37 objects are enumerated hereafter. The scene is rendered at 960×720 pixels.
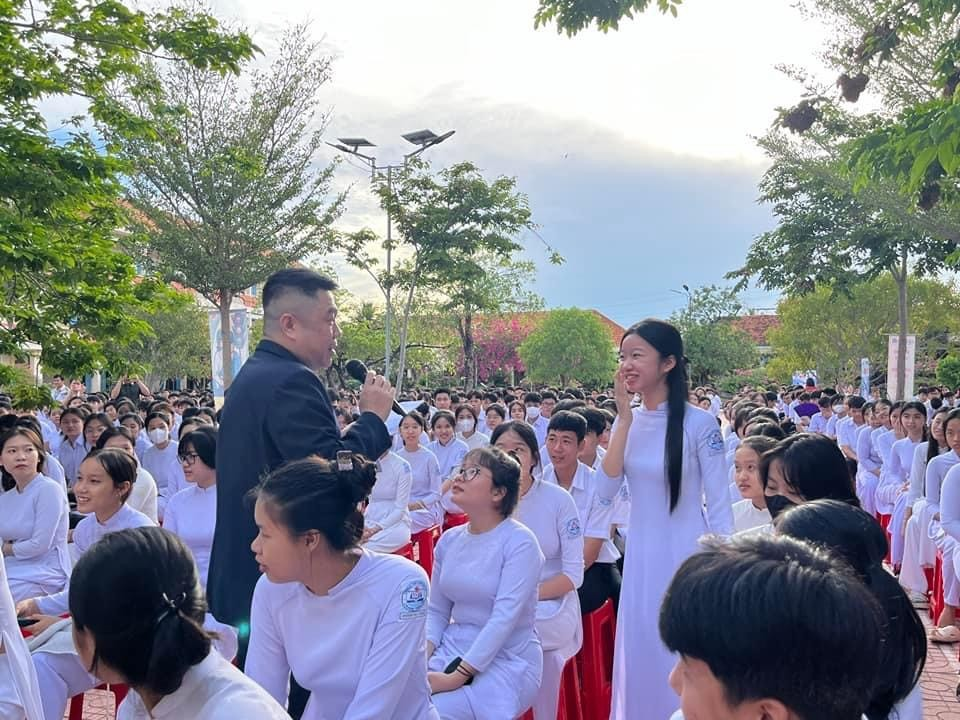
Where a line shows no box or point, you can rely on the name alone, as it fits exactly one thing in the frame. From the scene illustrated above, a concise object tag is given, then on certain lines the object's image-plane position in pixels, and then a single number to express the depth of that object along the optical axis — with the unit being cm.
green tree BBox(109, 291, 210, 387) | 2748
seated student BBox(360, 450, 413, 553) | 643
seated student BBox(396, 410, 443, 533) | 788
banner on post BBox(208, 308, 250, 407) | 1191
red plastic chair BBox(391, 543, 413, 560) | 647
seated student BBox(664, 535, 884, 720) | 117
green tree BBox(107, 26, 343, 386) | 1479
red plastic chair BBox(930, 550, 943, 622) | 613
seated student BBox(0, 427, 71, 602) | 461
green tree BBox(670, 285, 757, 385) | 3453
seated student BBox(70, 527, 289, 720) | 177
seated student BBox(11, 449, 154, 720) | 360
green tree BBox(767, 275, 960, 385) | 2892
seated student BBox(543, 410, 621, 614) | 476
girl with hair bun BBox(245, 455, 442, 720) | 225
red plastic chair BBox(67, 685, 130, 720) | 396
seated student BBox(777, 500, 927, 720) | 178
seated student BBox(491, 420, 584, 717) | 388
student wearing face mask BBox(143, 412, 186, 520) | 795
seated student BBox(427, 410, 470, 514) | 899
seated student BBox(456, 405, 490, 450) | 1012
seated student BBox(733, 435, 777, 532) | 435
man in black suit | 268
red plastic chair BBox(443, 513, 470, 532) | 773
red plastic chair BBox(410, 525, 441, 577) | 739
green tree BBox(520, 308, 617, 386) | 3741
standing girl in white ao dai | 349
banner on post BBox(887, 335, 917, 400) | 1822
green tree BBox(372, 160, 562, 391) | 1758
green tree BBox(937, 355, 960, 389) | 2459
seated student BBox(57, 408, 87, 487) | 887
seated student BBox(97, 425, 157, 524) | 511
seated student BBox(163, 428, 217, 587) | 479
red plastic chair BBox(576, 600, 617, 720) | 444
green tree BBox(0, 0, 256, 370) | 607
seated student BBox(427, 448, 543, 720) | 317
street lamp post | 1789
